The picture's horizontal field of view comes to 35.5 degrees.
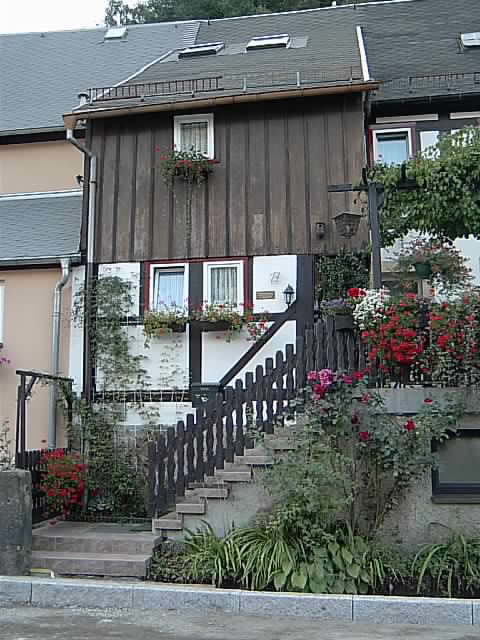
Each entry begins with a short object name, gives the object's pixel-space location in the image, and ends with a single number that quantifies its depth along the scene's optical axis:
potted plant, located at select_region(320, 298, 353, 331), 8.00
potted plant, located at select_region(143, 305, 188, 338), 10.54
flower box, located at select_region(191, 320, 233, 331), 10.44
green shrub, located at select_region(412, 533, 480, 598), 6.74
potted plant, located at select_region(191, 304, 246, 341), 10.36
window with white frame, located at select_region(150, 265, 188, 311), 10.86
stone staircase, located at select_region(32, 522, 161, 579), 7.28
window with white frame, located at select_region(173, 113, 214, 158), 11.30
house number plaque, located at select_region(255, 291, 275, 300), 10.57
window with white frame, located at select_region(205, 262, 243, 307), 10.74
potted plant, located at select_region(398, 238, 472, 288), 10.53
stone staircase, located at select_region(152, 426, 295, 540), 7.63
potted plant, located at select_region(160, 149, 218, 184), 10.93
